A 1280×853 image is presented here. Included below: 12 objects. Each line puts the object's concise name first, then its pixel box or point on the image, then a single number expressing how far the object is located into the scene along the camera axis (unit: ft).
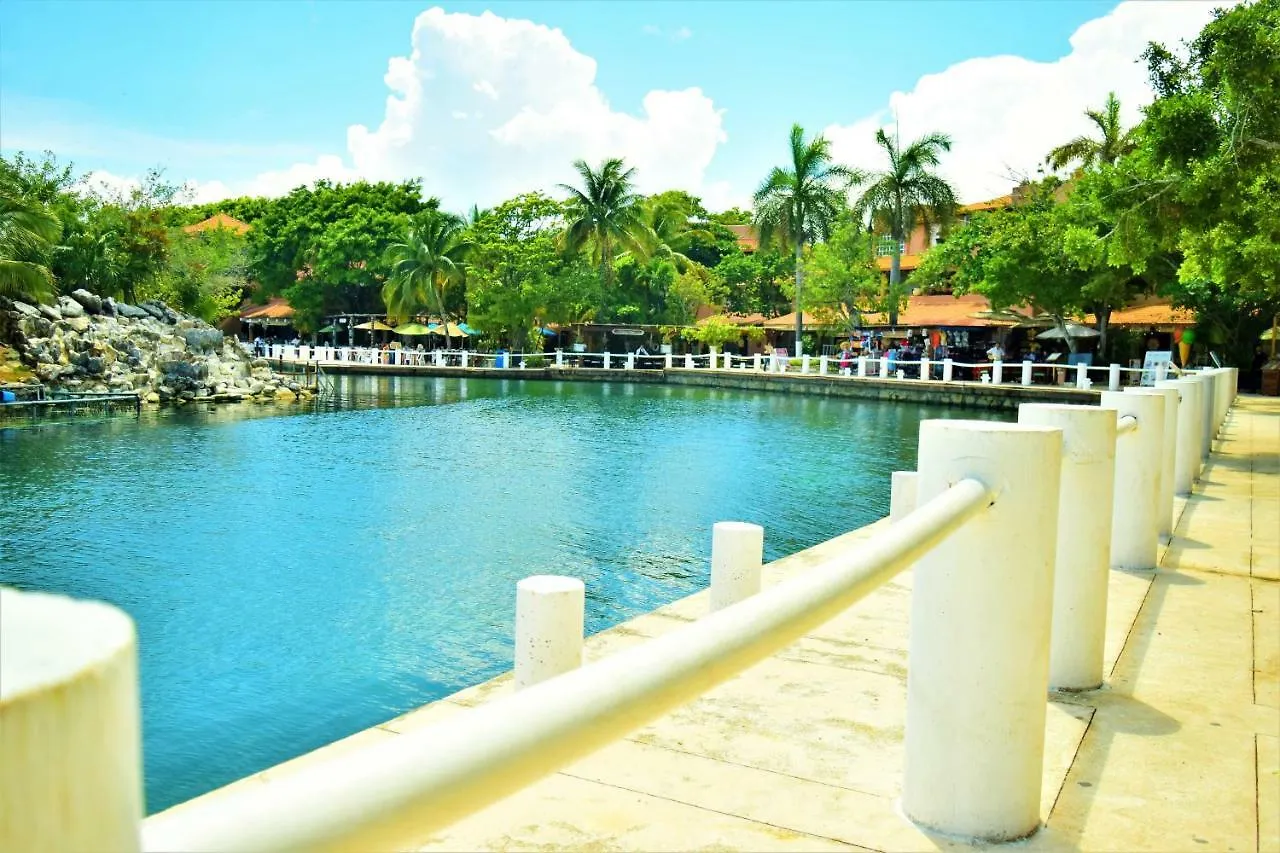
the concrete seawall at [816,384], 104.78
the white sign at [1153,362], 96.07
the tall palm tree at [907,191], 139.23
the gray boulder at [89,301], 116.06
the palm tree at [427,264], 167.73
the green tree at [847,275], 137.49
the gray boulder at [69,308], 110.32
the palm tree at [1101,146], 124.36
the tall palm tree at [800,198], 144.97
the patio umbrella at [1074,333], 121.16
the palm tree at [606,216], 160.15
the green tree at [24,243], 95.71
